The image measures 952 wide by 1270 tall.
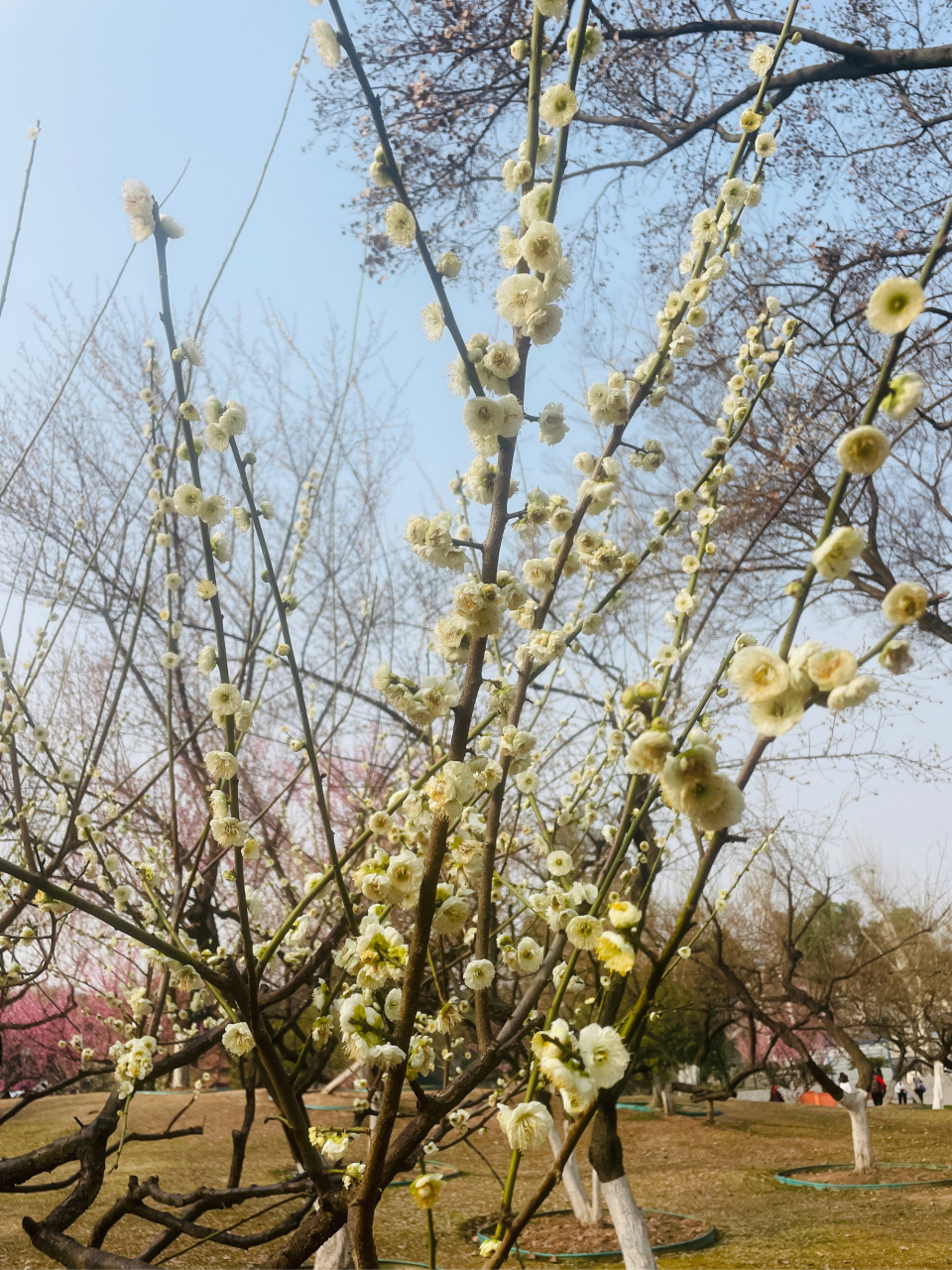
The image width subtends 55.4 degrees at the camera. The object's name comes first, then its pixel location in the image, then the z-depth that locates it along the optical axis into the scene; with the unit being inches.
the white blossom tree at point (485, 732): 25.9
